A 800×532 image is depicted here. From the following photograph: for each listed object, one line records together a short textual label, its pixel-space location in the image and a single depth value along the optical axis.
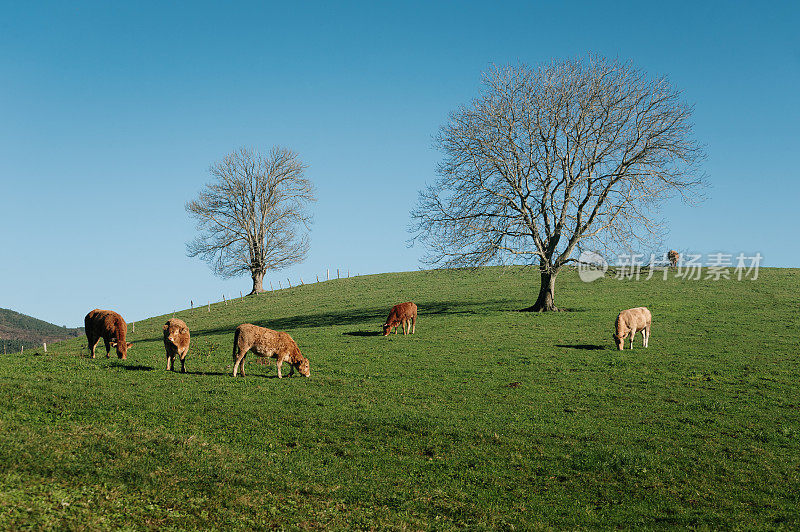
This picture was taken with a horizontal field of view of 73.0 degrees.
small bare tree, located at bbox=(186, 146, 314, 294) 66.88
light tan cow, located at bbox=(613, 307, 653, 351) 27.12
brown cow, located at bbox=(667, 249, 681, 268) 63.38
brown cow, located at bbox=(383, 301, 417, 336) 32.62
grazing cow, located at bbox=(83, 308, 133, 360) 21.66
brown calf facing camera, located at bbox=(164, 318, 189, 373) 19.38
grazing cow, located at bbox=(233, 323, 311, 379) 18.78
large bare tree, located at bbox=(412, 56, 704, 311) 39.47
